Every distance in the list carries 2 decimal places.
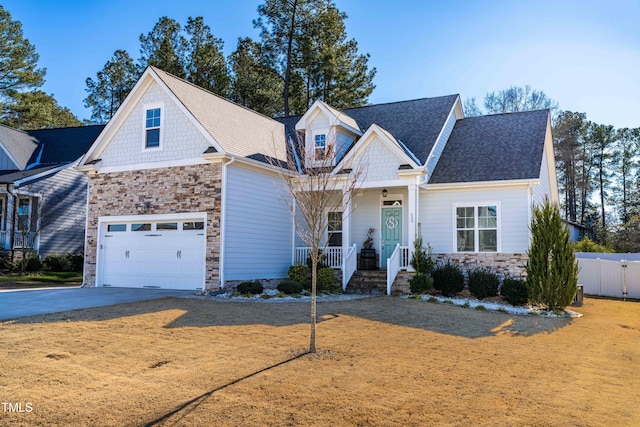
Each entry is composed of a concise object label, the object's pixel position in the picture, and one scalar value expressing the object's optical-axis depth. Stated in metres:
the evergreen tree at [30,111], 36.22
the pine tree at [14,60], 34.16
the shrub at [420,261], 15.71
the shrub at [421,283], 15.31
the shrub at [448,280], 15.40
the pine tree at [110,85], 36.41
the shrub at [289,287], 15.20
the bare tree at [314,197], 8.07
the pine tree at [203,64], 33.03
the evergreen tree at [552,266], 13.70
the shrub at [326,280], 16.31
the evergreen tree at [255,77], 33.38
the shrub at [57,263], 23.17
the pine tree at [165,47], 32.53
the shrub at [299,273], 16.94
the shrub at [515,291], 14.23
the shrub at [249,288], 14.73
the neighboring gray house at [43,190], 23.41
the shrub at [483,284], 14.99
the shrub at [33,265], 22.75
